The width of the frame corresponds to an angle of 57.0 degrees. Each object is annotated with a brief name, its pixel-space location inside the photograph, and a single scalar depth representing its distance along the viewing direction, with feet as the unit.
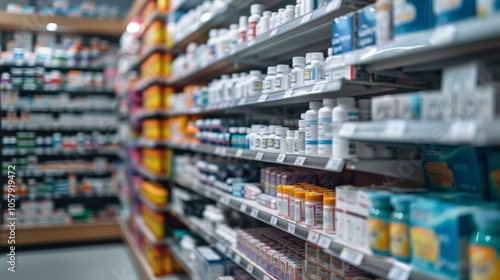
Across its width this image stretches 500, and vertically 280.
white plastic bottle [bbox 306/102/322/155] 6.95
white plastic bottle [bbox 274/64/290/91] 8.39
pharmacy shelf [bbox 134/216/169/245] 16.35
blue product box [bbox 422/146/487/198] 5.27
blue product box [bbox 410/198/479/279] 4.39
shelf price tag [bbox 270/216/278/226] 7.93
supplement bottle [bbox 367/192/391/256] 5.28
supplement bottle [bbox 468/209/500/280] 4.06
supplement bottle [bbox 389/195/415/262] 5.02
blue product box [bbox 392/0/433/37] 4.96
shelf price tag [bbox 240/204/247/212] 9.42
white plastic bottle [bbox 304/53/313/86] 7.36
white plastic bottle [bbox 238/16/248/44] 10.09
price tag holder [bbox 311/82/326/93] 6.51
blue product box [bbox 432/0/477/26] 4.38
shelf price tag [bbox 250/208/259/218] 8.80
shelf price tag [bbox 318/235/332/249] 6.17
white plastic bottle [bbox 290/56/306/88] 7.74
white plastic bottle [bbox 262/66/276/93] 8.68
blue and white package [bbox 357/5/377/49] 5.72
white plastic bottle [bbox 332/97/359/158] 5.99
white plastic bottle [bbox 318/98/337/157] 6.46
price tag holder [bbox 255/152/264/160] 8.87
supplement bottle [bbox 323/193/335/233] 6.53
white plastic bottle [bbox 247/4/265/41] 9.51
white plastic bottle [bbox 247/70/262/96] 9.70
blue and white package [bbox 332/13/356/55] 6.10
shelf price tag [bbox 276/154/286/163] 7.81
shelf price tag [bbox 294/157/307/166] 7.03
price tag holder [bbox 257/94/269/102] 8.70
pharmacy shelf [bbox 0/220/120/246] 21.70
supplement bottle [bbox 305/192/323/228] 6.90
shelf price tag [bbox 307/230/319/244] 6.50
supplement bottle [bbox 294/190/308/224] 7.22
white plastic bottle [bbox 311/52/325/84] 7.23
